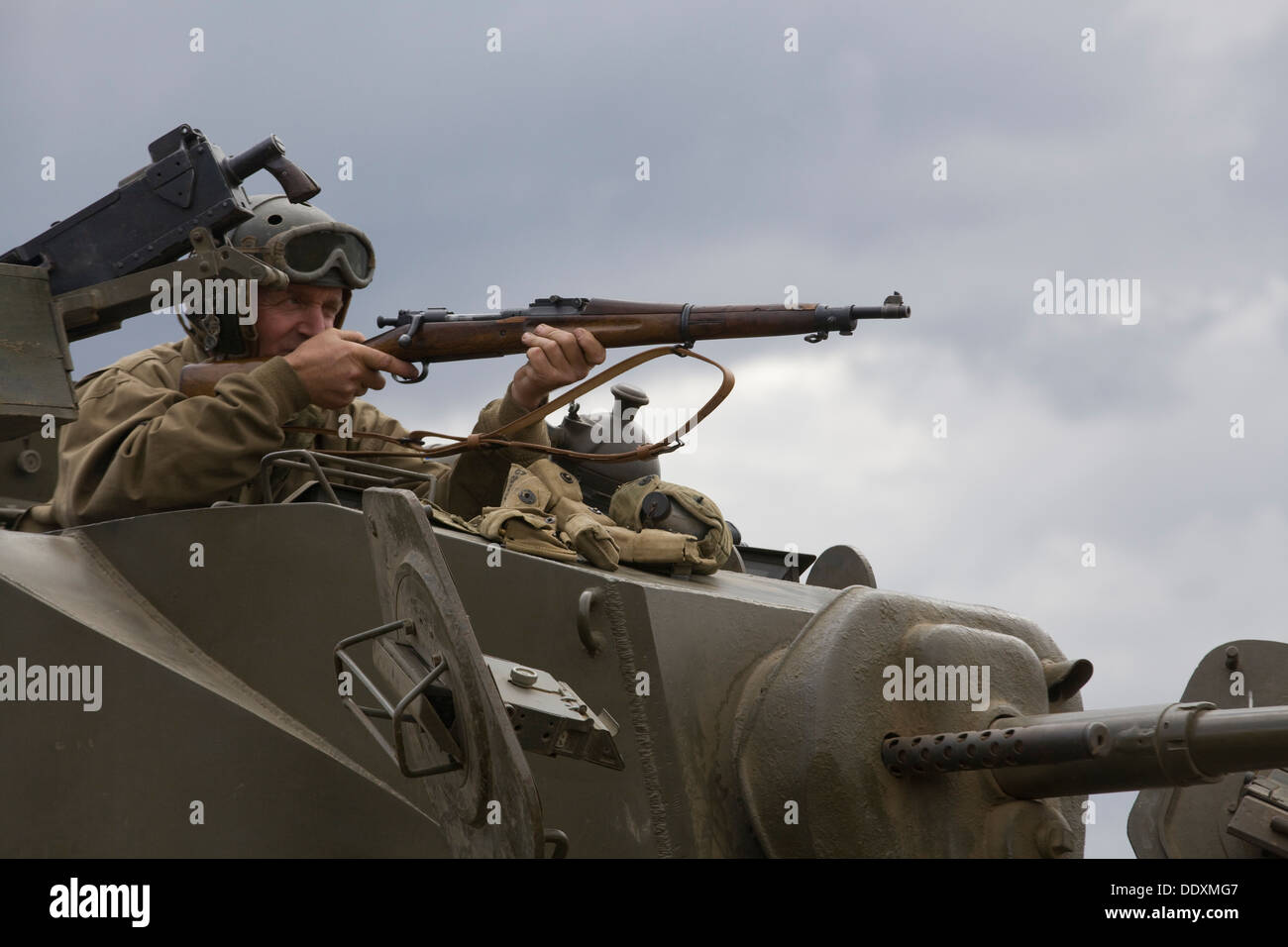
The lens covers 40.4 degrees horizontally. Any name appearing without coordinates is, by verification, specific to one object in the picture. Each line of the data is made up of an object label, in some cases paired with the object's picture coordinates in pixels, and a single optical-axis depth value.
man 5.03
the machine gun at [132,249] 4.90
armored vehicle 3.84
